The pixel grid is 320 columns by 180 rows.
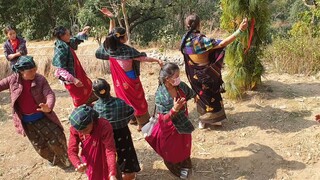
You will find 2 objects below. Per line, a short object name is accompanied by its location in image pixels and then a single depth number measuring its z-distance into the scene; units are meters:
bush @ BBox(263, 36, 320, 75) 6.87
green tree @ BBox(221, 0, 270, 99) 5.14
